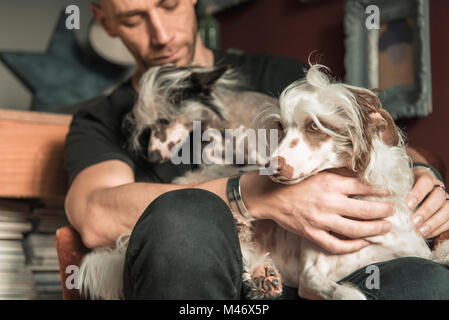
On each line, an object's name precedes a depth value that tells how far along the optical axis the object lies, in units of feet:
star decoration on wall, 10.27
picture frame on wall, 6.95
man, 3.18
